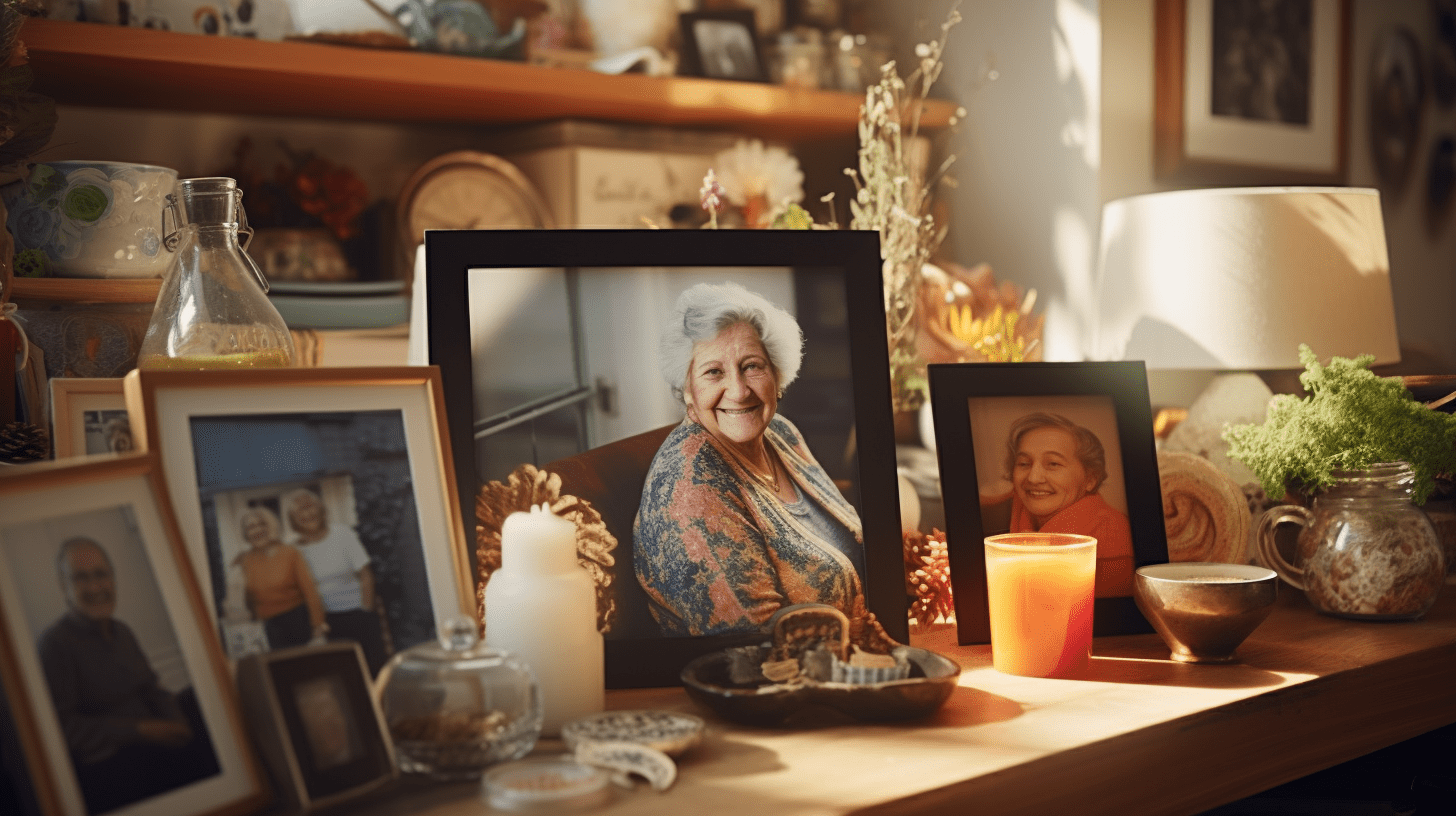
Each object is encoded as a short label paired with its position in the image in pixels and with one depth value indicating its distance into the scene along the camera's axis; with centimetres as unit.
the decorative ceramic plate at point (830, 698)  72
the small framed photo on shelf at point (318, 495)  63
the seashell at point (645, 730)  66
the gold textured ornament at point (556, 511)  81
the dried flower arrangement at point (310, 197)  182
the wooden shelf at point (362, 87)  158
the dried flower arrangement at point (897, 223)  138
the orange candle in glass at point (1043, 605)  84
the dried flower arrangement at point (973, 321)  150
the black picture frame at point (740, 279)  81
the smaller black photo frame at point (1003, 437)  94
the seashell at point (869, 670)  74
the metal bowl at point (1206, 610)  86
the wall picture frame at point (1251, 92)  222
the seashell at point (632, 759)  63
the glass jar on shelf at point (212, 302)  82
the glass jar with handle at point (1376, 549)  98
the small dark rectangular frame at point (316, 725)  59
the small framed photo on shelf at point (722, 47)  215
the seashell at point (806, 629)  77
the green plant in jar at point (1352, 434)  99
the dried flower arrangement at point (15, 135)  83
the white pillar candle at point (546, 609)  71
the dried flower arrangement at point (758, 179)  207
